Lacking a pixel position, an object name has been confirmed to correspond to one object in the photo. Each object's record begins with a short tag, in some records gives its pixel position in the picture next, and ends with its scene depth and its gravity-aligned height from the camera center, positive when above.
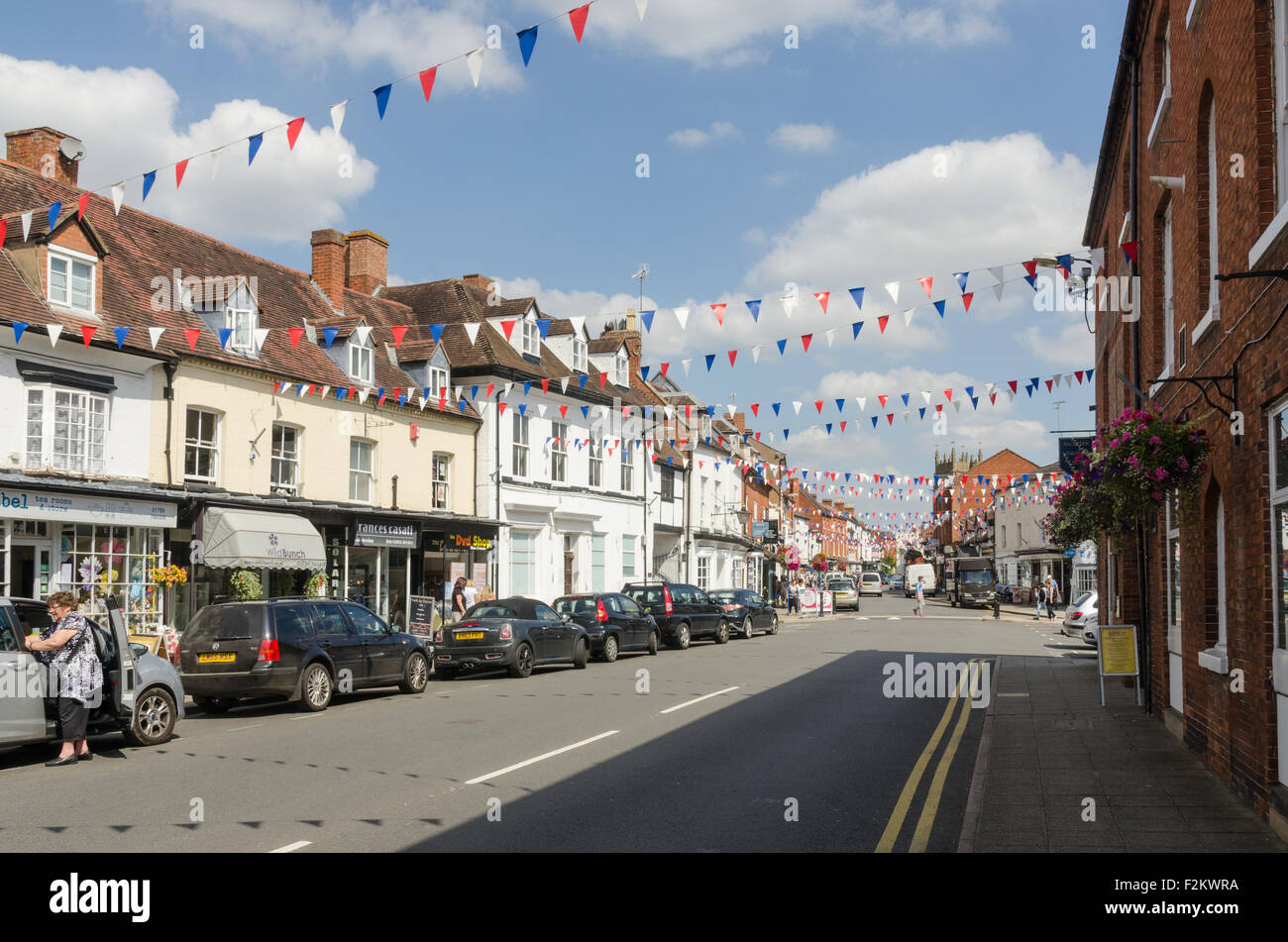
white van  77.73 -2.88
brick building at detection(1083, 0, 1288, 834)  7.69 +1.77
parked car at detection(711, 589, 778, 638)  34.00 -2.25
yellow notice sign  14.57 -1.53
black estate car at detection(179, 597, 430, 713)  14.98 -1.54
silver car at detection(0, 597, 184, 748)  10.71 -1.57
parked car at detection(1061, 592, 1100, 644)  30.27 -2.15
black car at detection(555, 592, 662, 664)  24.36 -1.82
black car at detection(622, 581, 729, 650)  29.23 -1.93
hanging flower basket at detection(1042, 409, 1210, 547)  9.47 +0.68
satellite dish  21.83 +7.99
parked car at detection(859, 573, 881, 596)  91.38 -3.65
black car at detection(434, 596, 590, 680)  20.03 -1.81
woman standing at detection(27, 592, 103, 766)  11.01 -1.26
